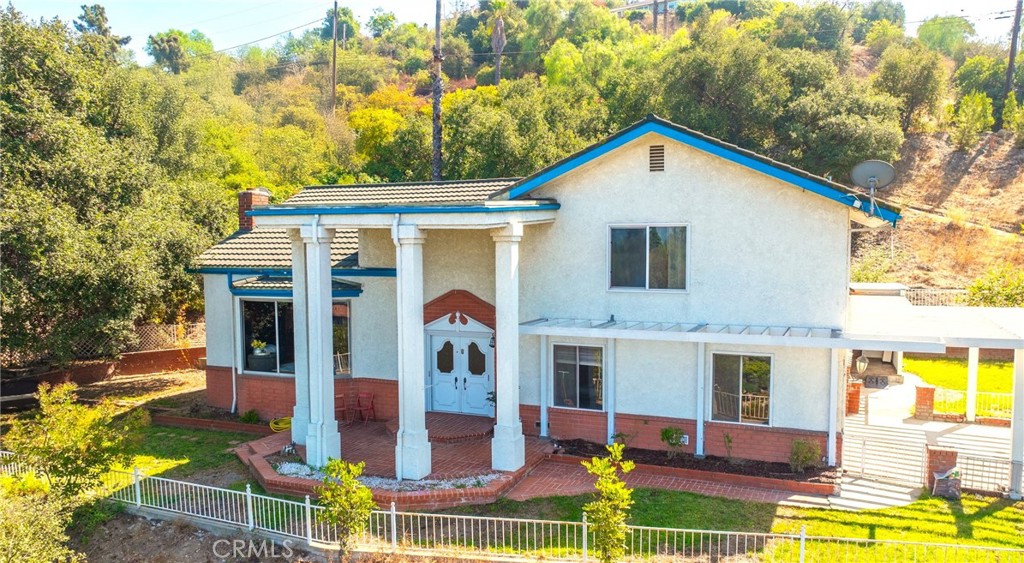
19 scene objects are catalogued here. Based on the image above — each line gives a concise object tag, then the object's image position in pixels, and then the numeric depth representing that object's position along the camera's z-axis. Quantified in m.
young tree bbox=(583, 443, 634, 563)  9.22
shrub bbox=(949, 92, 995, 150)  44.47
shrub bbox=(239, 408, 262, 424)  18.00
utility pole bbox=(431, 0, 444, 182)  31.39
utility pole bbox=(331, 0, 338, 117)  58.93
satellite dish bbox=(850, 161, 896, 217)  12.51
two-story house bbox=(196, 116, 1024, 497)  13.30
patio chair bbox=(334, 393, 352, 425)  17.41
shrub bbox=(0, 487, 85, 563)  9.77
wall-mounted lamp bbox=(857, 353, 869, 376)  17.64
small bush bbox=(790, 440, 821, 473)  13.10
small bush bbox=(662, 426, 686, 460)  14.10
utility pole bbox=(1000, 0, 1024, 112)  45.69
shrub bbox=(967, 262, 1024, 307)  23.59
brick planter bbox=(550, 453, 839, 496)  12.59
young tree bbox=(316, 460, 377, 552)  10.25
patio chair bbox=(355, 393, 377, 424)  17.44
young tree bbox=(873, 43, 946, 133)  44.16
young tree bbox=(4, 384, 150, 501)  12.21
